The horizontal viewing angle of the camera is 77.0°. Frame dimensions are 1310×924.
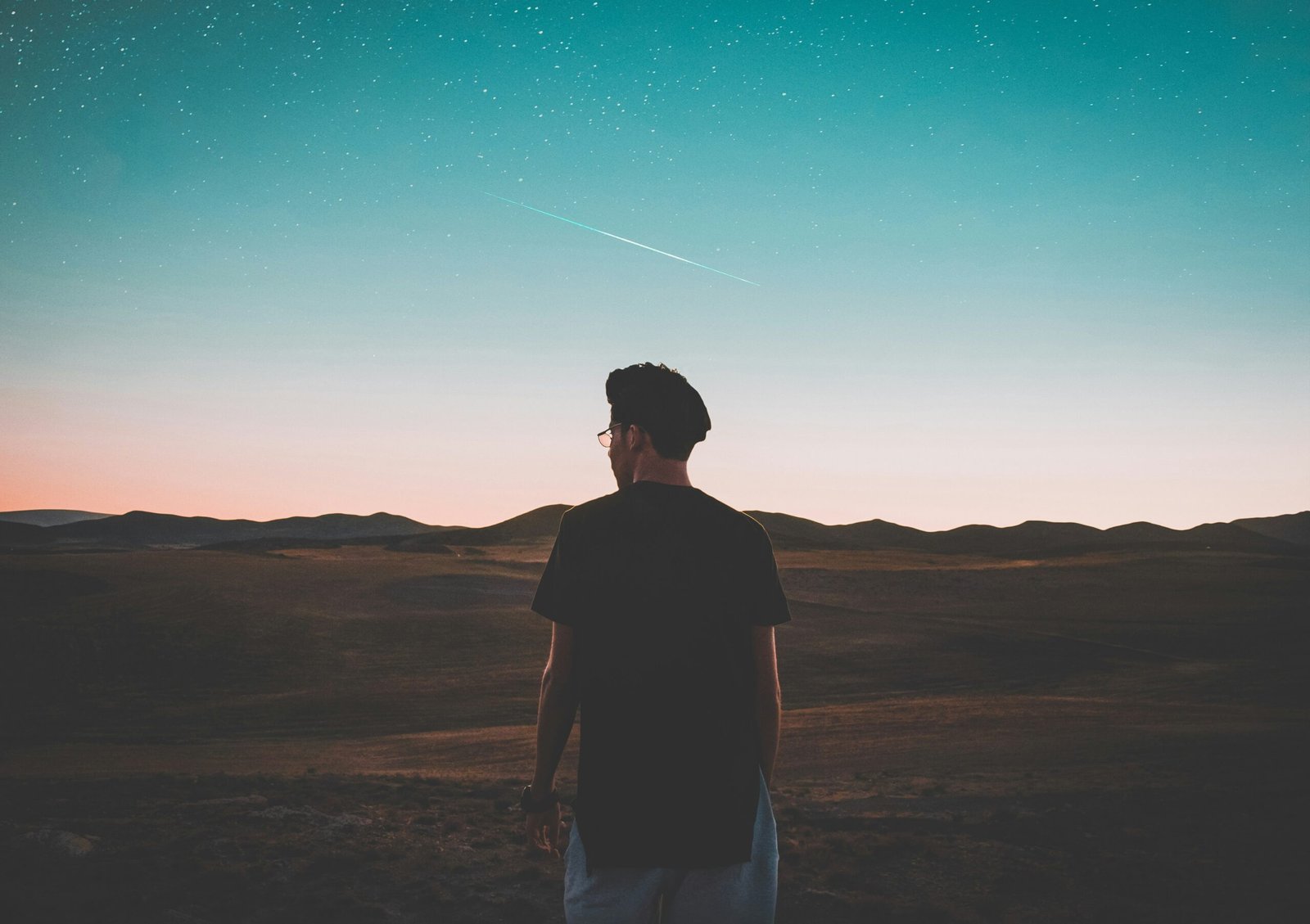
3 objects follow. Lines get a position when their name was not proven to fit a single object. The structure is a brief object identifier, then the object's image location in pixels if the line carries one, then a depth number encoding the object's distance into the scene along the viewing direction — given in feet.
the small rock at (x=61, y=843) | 19.99
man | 6.13
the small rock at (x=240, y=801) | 26.55
